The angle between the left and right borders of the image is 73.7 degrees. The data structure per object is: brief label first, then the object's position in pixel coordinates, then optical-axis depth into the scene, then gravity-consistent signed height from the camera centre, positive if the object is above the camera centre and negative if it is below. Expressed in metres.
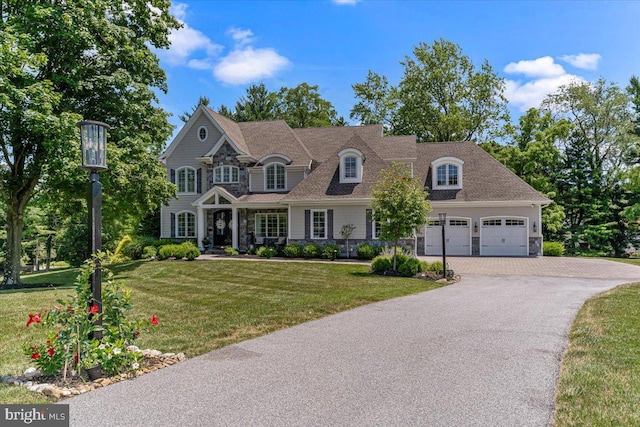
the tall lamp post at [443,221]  15.15 -0.10
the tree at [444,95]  36.44 +10.80
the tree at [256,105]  46.03 +12.61
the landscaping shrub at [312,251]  22.09 -1.64
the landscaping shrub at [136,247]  23.59 -1.48
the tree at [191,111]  44.60 +12.07
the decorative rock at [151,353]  5.68 -1.77
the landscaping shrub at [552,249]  23.91 -1.78
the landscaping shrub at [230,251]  24.00 -1.73
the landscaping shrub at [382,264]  16.41 -1.74
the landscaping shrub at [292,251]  22.45 -1.65
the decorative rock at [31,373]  4.88 -1.75
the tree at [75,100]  11.93 +4.01
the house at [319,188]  23.19 +1.78
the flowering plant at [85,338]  4.77 -1.36
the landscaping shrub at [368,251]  21.48 -1.63
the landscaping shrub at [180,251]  21.31 -1.54
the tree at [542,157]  28.34 +4.27
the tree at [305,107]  44.72 +11.87
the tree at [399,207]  15.45 +0.42
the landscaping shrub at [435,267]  15.51 -1.78
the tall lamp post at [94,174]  5.25 +0.61
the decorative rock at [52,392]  4.37 -1.76
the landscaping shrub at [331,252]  21.78 -1.67
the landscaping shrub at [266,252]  22.84 -1.73
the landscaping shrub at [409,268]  15.66 -1.82
